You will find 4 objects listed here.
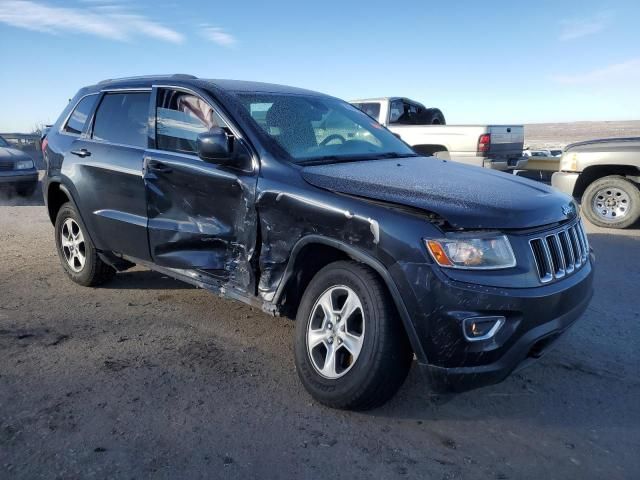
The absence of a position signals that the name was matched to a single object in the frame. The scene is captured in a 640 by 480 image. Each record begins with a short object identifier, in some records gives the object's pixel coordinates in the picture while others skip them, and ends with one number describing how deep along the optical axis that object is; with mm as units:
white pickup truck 10609
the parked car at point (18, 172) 11281
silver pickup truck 8141
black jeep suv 2699
